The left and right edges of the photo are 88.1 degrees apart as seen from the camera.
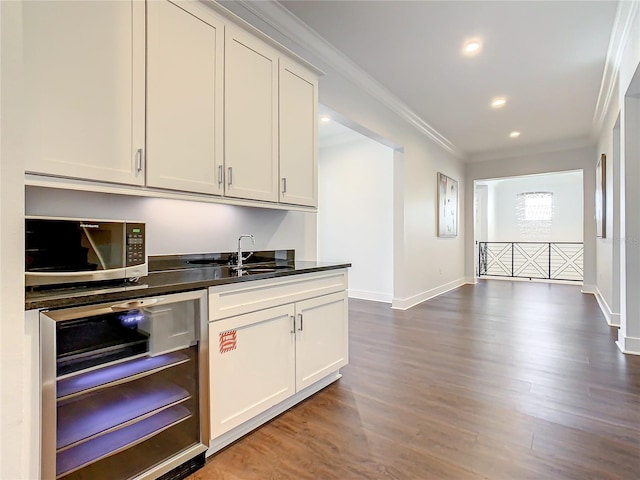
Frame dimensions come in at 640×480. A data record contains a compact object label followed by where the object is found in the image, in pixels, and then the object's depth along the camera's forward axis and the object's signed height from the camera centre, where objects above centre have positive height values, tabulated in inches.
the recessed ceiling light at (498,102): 171.8 +72.9
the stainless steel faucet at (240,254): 90.1 -3.7
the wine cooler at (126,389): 46.6 -25.3
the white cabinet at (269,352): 65.3 -25.9
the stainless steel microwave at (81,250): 48.6 -1.4
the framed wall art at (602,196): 181.6 +24.3
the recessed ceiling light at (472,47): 121.2 +71.9
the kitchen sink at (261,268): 80.6 -7.6
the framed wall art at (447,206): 240.9 +25.8
